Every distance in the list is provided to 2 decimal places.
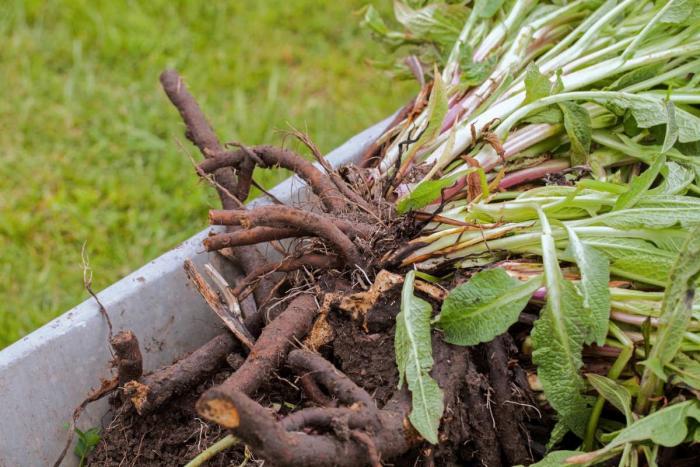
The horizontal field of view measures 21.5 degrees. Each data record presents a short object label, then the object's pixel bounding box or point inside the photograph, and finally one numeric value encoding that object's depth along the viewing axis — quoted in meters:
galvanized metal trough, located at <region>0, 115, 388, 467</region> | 1.33
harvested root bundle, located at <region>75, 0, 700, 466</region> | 1.25
